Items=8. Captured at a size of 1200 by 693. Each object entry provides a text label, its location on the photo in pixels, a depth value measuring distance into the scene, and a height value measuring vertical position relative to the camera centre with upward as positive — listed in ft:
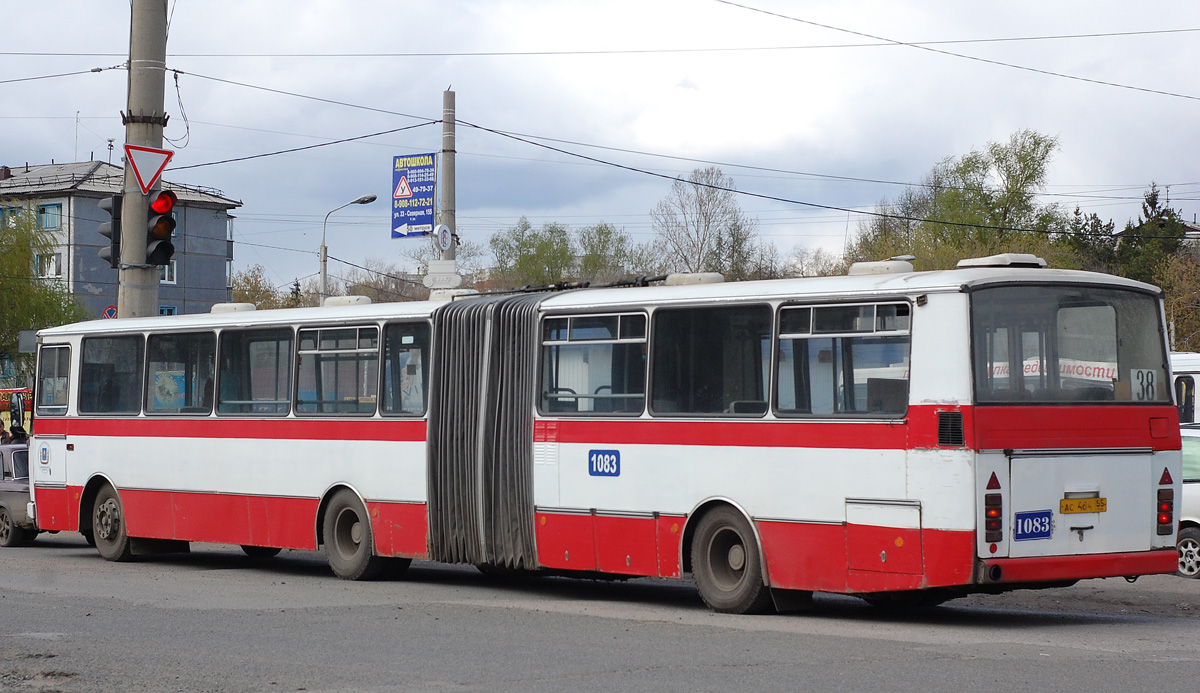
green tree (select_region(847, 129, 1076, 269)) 232.32 +41.76
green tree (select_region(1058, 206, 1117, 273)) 251.80 +39.00
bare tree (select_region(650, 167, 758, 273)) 241.35 +36.64
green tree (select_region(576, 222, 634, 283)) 291.38 +43.15
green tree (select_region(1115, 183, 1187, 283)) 241.76 +39.01
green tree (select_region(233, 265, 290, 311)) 332.39 +40.55
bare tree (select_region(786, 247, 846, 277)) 238.68 +35.22
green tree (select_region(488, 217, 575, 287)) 295.07 +43.21
